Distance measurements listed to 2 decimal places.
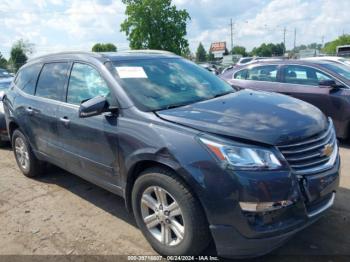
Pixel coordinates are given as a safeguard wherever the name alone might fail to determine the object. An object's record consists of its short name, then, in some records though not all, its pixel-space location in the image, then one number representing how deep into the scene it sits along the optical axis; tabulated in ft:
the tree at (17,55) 188.85
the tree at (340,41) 254.90
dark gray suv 8.82
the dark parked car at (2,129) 24.57
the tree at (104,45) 211.13
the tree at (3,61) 193.82
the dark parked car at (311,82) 21.56
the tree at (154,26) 120.98
